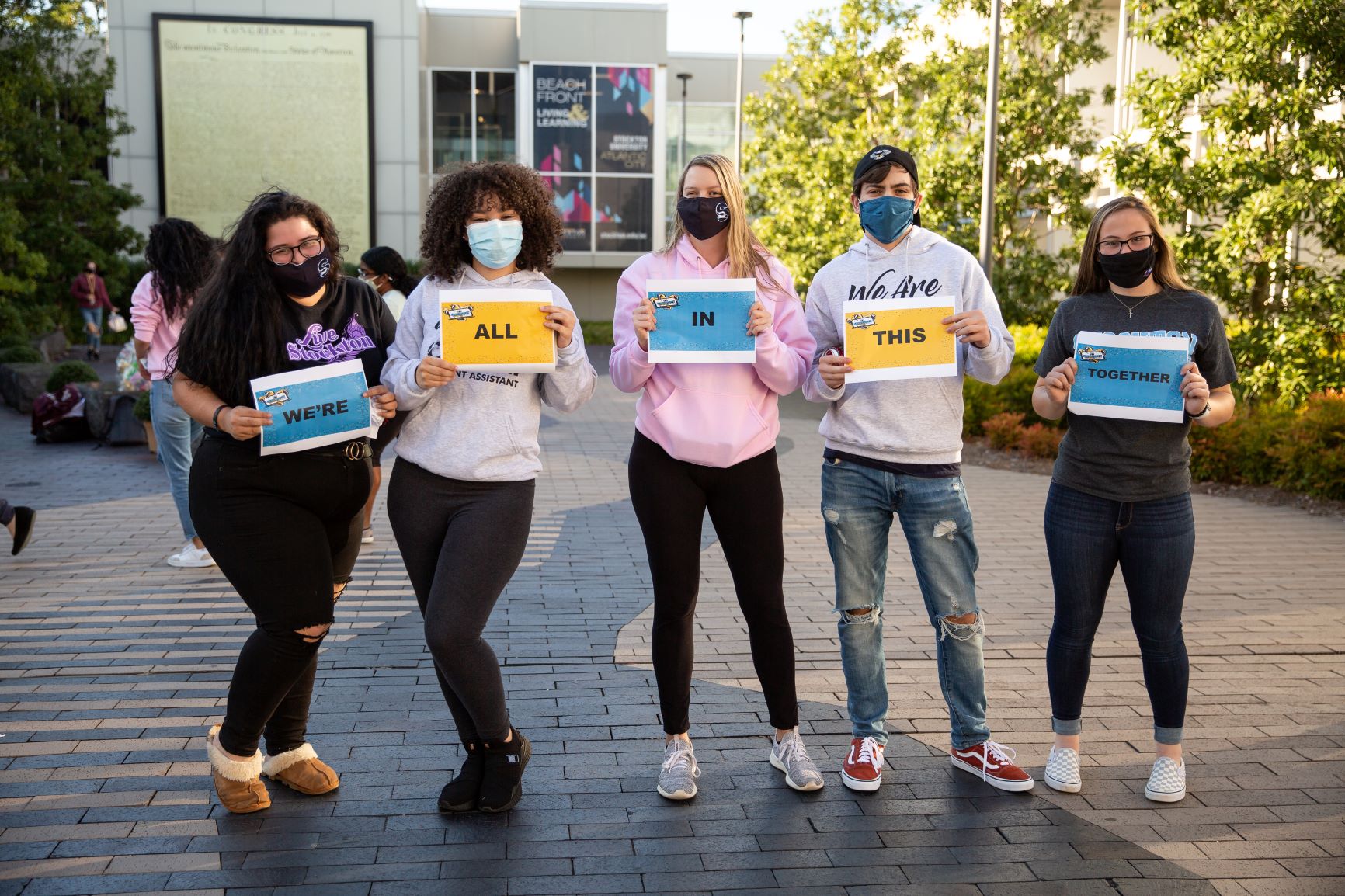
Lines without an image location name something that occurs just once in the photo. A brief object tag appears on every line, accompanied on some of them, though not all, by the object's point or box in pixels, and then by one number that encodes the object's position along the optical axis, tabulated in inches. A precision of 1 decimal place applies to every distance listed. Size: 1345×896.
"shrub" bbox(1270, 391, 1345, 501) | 418.9
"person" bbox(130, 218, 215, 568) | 301.4
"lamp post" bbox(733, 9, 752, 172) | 1302.9
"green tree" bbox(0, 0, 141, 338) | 1071.0
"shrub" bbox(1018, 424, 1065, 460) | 540.1
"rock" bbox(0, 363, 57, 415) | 738.2
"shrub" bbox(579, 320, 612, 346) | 1407.5
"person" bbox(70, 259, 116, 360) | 1072.8
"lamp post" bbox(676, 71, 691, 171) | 1692.9
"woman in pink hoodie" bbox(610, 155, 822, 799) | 169.5
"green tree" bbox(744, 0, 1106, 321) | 682.2
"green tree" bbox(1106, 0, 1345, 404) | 446.3
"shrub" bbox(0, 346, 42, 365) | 813.2
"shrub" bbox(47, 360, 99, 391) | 637.9
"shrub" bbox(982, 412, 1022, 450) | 558.9
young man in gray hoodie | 173.8
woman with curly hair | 164.2
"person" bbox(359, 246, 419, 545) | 335.9
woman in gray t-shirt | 171.6
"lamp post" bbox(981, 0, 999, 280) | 609.3
